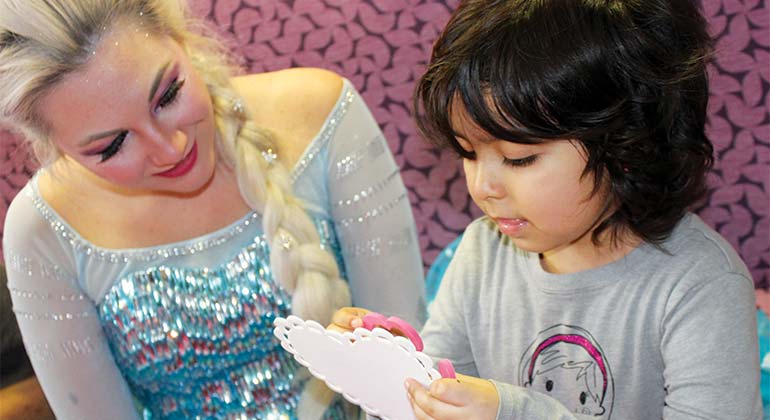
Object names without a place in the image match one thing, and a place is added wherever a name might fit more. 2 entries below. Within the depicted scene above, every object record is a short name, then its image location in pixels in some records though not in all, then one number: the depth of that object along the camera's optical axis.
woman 1.40
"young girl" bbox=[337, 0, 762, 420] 0.93
